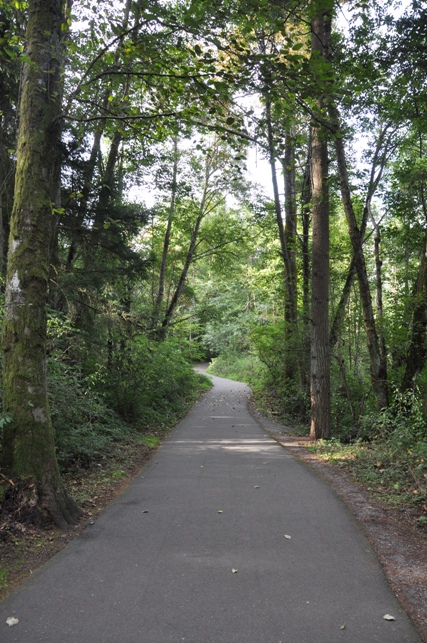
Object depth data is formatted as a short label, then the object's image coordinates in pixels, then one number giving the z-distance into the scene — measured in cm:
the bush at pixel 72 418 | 708
